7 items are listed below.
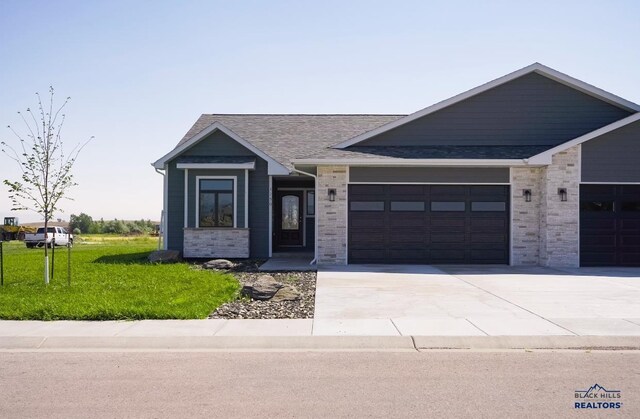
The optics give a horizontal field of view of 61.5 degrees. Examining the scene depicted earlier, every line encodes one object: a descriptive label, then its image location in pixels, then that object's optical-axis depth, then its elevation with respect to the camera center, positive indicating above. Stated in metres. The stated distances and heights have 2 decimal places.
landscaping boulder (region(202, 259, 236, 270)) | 16.05 -1.52
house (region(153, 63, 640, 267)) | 16.08 +0.99
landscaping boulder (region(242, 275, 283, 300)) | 10.39 -1.47
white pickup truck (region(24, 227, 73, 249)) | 33.19 -1.54
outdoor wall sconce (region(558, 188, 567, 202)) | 16.00 +0.69
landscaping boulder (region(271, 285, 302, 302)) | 10.39 -1.57
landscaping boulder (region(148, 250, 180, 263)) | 17.39 -1.38
